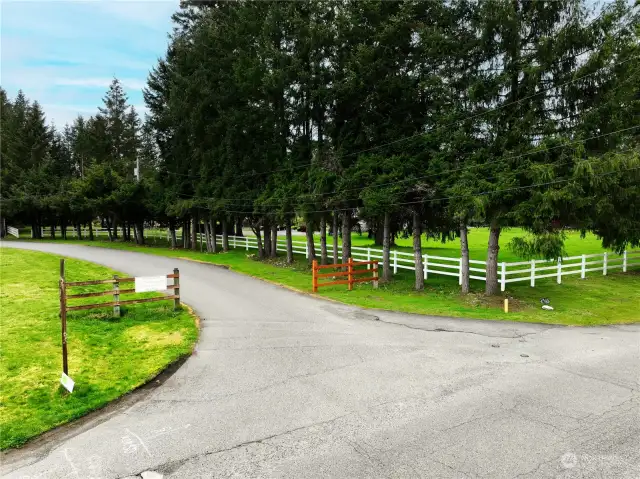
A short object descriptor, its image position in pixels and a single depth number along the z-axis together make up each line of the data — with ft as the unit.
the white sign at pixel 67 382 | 22.17
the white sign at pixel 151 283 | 36.17
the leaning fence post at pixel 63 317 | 23.31
